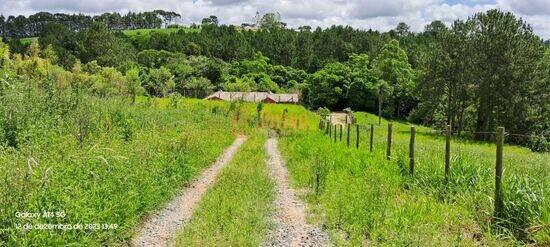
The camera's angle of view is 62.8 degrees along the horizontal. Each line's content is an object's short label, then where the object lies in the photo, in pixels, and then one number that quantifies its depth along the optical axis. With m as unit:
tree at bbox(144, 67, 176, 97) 72.56
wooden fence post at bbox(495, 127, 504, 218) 7.40
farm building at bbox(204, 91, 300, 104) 71.23
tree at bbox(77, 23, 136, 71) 86.44
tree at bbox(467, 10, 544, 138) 38.88
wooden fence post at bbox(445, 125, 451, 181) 9.40
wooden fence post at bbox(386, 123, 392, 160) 12.98
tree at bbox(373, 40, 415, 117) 72.62
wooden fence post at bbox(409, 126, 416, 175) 10.79
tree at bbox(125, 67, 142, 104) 56.52
